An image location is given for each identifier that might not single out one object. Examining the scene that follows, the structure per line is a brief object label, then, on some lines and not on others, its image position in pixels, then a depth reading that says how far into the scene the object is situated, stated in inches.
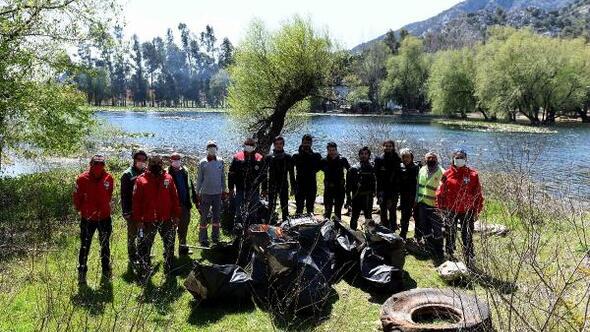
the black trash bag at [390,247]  284.8
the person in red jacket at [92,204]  275.1
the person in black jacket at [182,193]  319.9
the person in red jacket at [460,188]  296.2
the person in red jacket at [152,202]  280.8
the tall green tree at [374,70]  3070.9
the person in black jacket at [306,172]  370.3
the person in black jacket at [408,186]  350.3
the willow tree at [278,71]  831.1
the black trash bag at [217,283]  246.5
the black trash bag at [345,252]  286.8
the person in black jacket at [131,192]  292.8
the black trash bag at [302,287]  239.1
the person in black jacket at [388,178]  352.5
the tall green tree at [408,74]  2869.1
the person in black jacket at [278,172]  372.2
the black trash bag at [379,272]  268.7
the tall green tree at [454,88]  2373.3
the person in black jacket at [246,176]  353.1
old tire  214.7
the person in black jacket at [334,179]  368.8
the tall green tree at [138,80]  4574.3
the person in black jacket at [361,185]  358.6
